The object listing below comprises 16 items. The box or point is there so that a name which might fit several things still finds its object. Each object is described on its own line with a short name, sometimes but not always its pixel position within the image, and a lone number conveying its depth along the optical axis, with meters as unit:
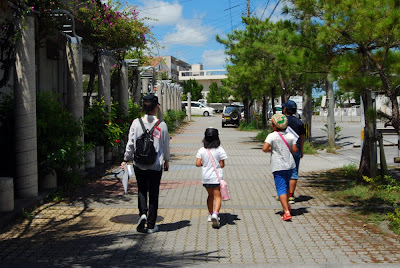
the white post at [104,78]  13.16
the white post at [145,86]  26.55
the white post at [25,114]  7.58
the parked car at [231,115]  38.19
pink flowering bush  12.41
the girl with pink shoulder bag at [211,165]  6.72
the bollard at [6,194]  6.79
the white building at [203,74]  112.81
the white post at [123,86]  15.41
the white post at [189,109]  50.56
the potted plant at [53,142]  8.16
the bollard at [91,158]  11.09
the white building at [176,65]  111.78
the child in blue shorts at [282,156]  7.08
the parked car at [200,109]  65.81
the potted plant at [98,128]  11.91
